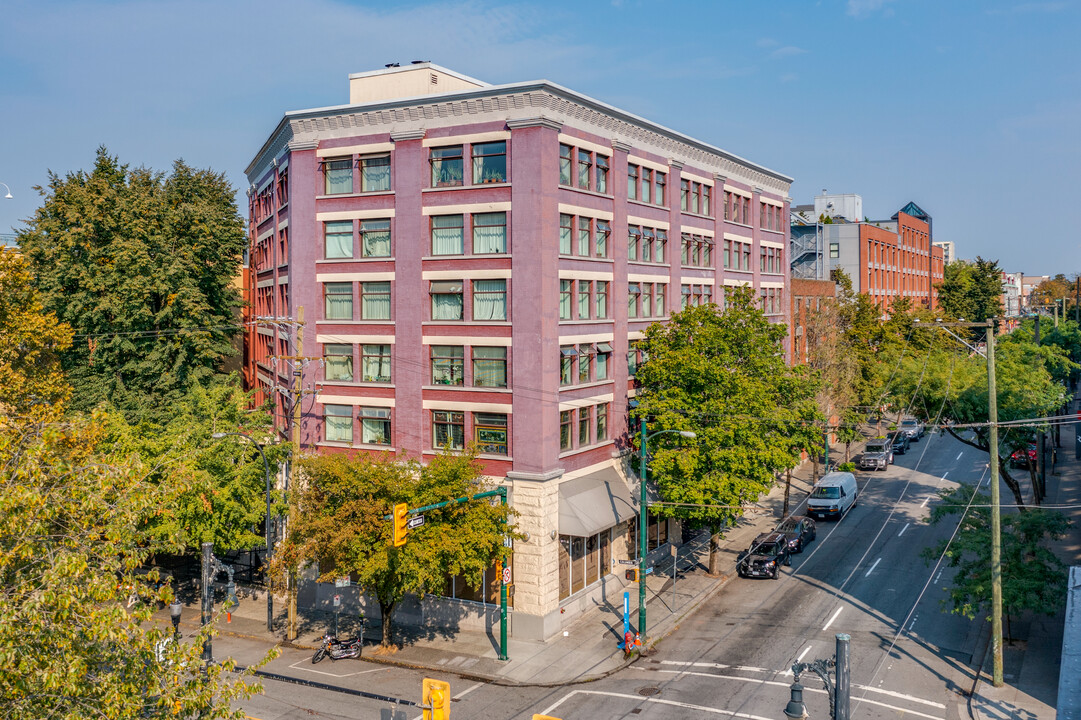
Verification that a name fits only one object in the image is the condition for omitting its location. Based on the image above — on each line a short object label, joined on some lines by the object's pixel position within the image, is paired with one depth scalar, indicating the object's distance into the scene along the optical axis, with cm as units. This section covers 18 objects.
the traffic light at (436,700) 1628
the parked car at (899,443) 6644
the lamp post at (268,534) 3248
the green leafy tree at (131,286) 4134
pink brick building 3341
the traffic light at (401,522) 2550
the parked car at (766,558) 3909
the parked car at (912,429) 7090
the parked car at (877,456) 6078
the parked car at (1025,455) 4122
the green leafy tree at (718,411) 3562
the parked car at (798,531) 4250
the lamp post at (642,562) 3116
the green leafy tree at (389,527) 2884
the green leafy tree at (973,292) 10094
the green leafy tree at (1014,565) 2803
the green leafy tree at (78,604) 1072
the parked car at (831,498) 4856
